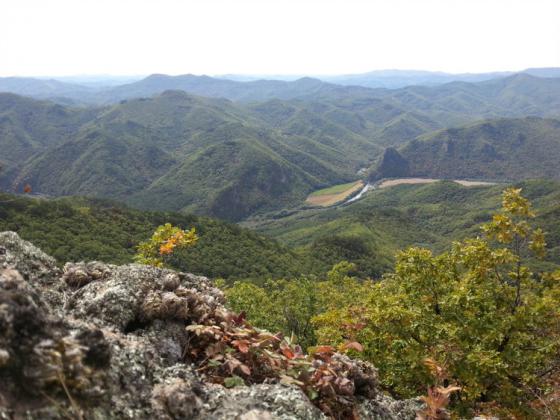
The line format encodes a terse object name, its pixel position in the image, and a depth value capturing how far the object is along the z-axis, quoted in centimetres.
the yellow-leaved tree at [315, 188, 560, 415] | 1476
